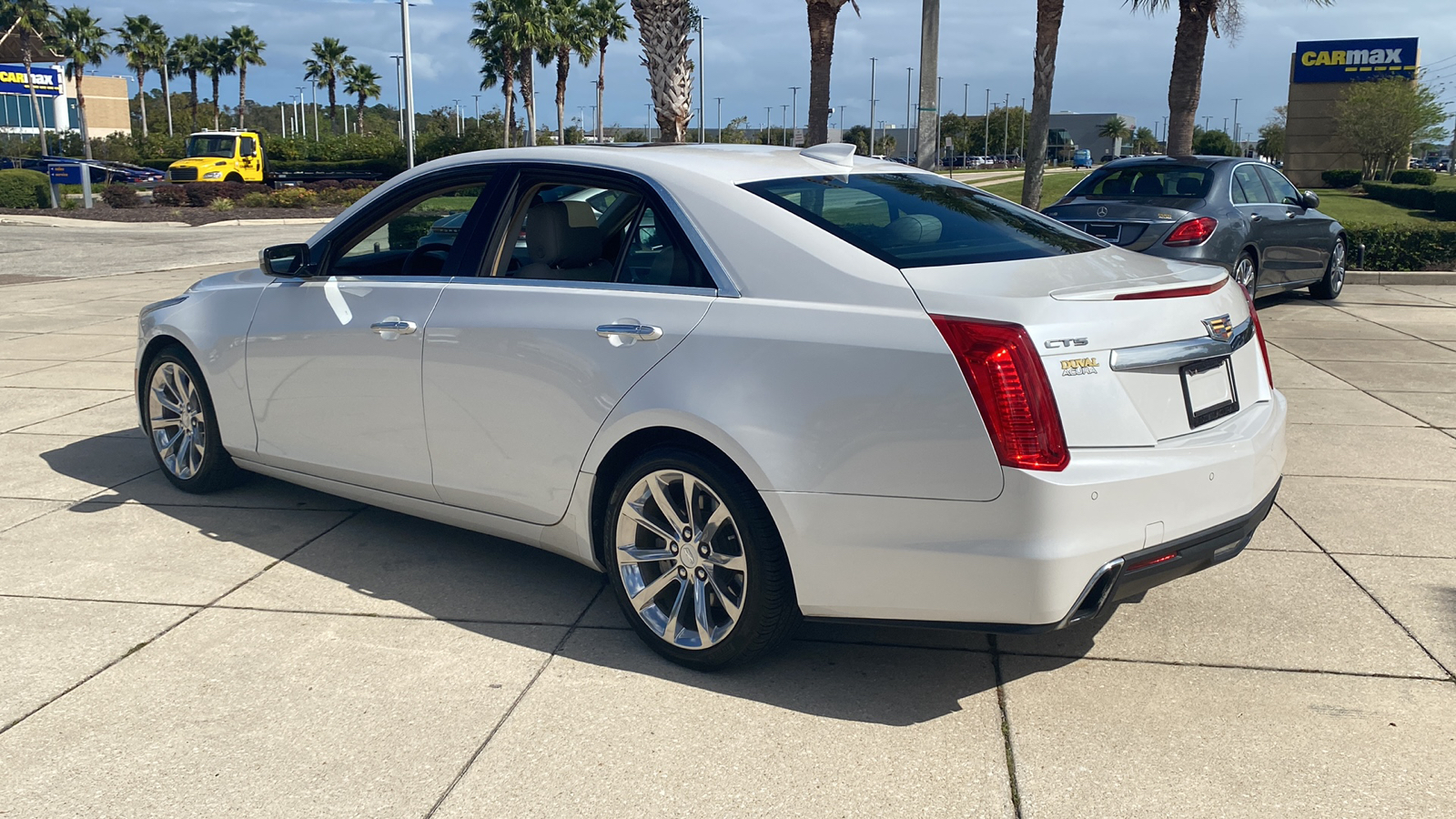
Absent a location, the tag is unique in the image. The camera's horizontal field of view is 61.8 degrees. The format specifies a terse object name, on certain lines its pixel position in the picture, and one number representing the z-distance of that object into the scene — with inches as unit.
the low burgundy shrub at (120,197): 1337.4
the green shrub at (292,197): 1370.6
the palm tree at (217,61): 3371.1
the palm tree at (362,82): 3464.6
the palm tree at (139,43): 3319.4
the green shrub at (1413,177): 1790.6
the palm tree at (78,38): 2637.8
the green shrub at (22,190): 1341.0
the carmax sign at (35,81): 3223.4
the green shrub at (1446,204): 1264.8
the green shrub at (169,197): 1366.9
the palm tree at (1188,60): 812.0
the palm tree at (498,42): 2425.0
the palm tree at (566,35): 2452.0
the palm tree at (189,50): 3358.8
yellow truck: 1497.3
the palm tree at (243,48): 3358.8
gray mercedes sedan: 431.2
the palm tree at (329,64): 3385.8
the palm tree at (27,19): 2406.5
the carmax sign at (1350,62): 2090.3
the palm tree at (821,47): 901.2
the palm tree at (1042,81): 788.0
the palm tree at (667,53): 636.1
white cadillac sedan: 127.6
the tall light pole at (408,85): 1145.4
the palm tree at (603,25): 2600.9
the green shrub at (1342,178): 1998.0
